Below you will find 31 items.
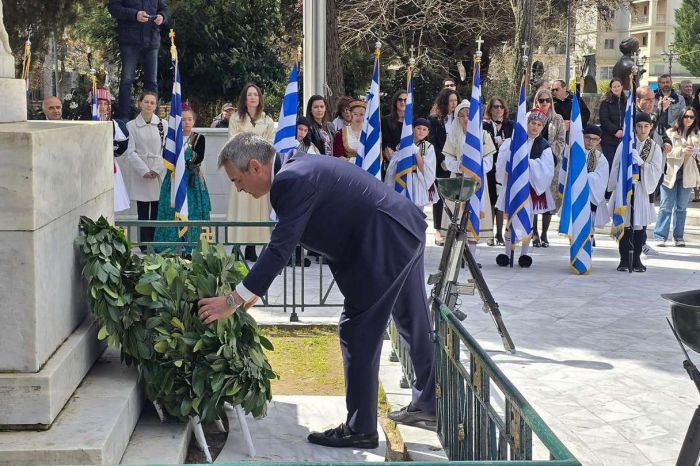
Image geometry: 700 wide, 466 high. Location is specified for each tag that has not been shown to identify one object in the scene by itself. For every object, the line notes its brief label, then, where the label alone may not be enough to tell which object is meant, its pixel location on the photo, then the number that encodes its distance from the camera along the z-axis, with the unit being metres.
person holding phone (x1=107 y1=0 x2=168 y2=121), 12.65
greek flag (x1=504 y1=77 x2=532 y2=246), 11.34
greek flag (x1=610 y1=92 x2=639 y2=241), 11.40
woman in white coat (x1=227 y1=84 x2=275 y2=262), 11.23
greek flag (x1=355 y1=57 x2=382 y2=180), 11.10
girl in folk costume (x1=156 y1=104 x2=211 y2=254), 11.44
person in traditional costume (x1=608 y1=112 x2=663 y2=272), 11.38
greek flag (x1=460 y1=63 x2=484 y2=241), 11.09
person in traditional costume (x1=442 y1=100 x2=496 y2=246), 12.18
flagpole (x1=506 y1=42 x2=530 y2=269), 11.41
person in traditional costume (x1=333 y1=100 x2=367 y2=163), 11.78
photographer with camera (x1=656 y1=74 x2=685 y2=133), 17.78
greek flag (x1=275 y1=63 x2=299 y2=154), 10.73
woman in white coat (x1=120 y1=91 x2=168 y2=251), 11.45
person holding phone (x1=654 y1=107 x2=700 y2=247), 13.20
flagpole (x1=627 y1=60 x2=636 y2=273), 11.31
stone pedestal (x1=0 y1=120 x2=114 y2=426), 4.11
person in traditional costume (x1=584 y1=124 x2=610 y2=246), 11.70
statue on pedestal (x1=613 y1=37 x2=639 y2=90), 17.85
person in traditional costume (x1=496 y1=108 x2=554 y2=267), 11.56
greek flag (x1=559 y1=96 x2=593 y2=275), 11.11
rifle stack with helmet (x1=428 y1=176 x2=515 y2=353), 6.65
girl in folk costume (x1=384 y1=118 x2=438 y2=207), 11.72
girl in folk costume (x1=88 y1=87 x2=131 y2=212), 10.88
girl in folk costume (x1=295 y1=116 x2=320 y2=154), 11.30
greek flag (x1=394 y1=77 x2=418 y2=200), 11.38
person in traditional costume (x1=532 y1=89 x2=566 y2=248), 13.12
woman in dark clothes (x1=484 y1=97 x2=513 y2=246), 12.98
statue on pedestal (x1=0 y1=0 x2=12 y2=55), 5.34
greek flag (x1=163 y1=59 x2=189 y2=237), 11.06
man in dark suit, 4.68
